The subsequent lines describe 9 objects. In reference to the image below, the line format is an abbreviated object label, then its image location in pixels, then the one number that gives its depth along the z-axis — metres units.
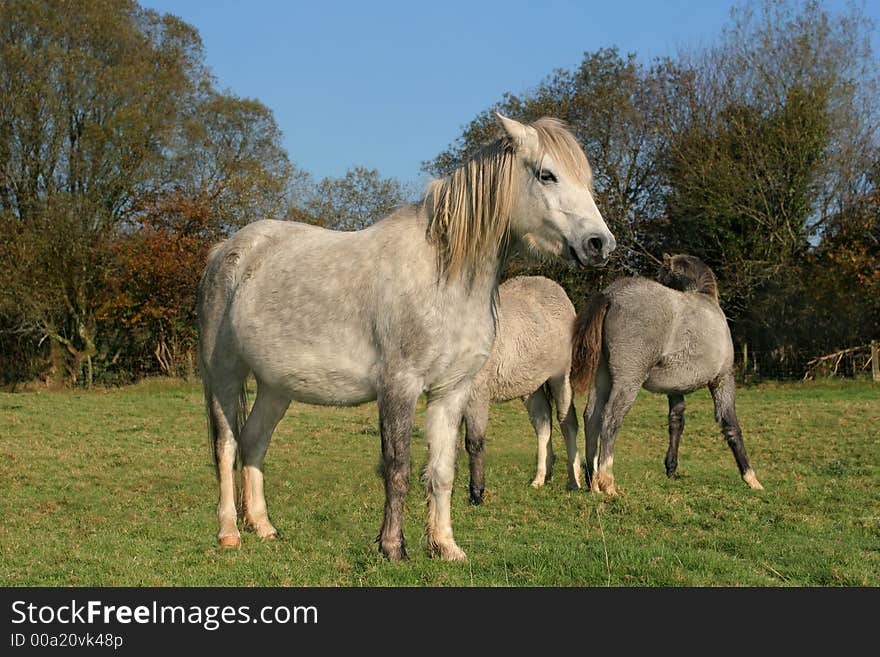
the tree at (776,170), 23.95
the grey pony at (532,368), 8.41
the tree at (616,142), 27.05
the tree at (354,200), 34.69
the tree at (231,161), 28.66
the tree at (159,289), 26.06
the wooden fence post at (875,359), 21.70
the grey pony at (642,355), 8.67
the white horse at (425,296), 4.93
